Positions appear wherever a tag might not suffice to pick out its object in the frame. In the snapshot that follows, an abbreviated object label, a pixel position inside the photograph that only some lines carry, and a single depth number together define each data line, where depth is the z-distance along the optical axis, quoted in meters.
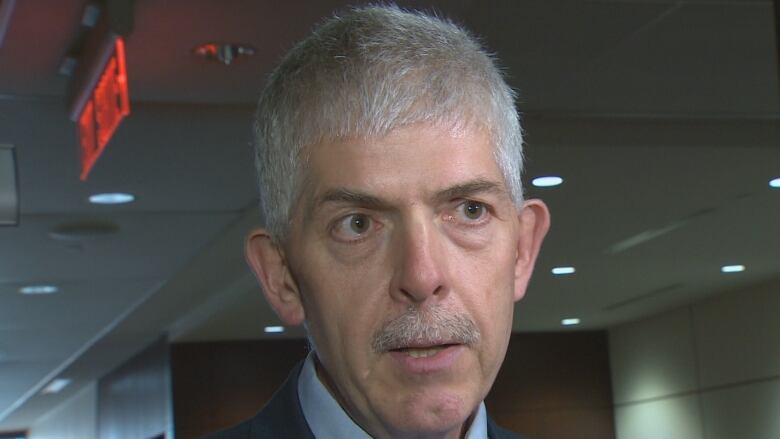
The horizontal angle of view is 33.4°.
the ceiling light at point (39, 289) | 8.72
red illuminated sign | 3.33
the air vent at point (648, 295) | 9.98
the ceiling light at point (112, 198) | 6.18
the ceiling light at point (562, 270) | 8.97
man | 0.94
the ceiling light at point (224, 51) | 4.09
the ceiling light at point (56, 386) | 14.96
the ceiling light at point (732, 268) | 9.20
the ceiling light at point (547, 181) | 6.22
